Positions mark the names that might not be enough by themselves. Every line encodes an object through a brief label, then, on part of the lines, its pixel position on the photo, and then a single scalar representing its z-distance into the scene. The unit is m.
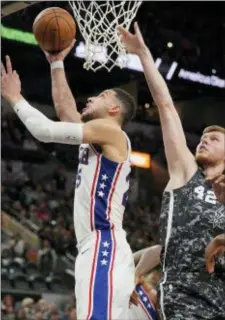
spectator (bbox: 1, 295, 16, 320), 16.42
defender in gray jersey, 4.65
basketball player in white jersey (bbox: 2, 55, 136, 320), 5.37
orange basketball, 6.14
